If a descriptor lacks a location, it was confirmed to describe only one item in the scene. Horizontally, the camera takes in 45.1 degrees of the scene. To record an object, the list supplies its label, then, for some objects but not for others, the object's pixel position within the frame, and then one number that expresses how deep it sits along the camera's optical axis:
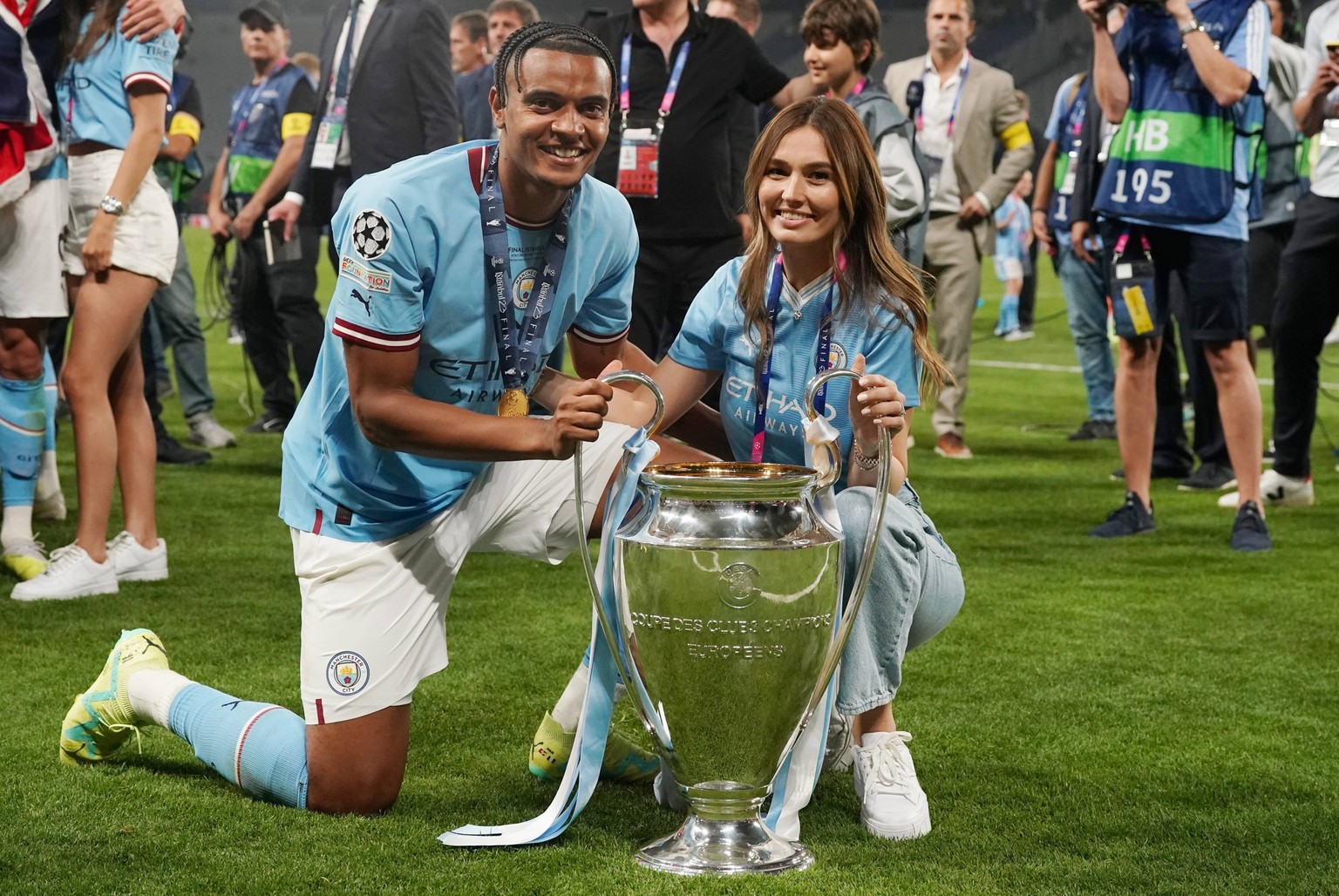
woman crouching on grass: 2.46
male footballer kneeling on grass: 2.27
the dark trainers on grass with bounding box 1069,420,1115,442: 7.63
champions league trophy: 2.13
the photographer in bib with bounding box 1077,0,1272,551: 4.59
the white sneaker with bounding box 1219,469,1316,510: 5.59
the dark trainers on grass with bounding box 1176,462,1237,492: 6.02
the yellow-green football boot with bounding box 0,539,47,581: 4.13
